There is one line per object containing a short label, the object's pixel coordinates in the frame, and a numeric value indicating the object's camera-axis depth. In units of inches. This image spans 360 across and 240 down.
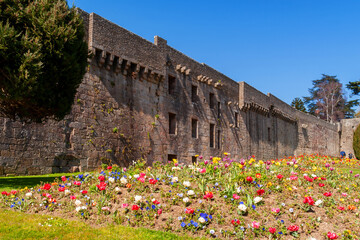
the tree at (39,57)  365.7
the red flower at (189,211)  235.1
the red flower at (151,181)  278.2
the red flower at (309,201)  257.0
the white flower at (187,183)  275.6
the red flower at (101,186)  269.4
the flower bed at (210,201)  232.1
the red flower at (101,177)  283.2
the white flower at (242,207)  240.8
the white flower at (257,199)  255.1
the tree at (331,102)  2267.5
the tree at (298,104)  2400.3
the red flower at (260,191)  269.8
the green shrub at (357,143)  1315.2
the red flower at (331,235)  215.8
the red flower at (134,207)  234.5
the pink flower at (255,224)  222.7
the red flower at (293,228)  222.7
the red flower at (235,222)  226.8
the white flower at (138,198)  245.2
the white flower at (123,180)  283.8
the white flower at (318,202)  265.9
